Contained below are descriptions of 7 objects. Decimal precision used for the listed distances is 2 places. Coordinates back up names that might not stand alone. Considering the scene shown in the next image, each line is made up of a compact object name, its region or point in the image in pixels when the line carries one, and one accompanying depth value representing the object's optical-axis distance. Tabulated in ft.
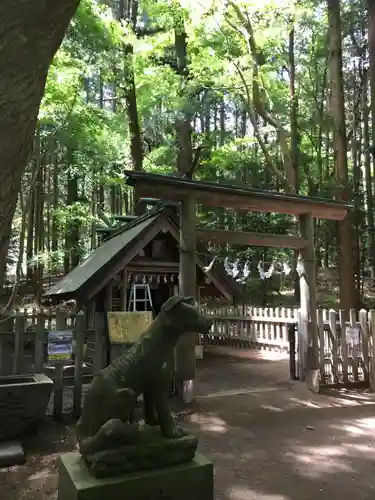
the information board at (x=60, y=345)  21.35
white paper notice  26.78
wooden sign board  25.21
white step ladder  36.73
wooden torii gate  23.71
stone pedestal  8.57
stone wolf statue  9.30
